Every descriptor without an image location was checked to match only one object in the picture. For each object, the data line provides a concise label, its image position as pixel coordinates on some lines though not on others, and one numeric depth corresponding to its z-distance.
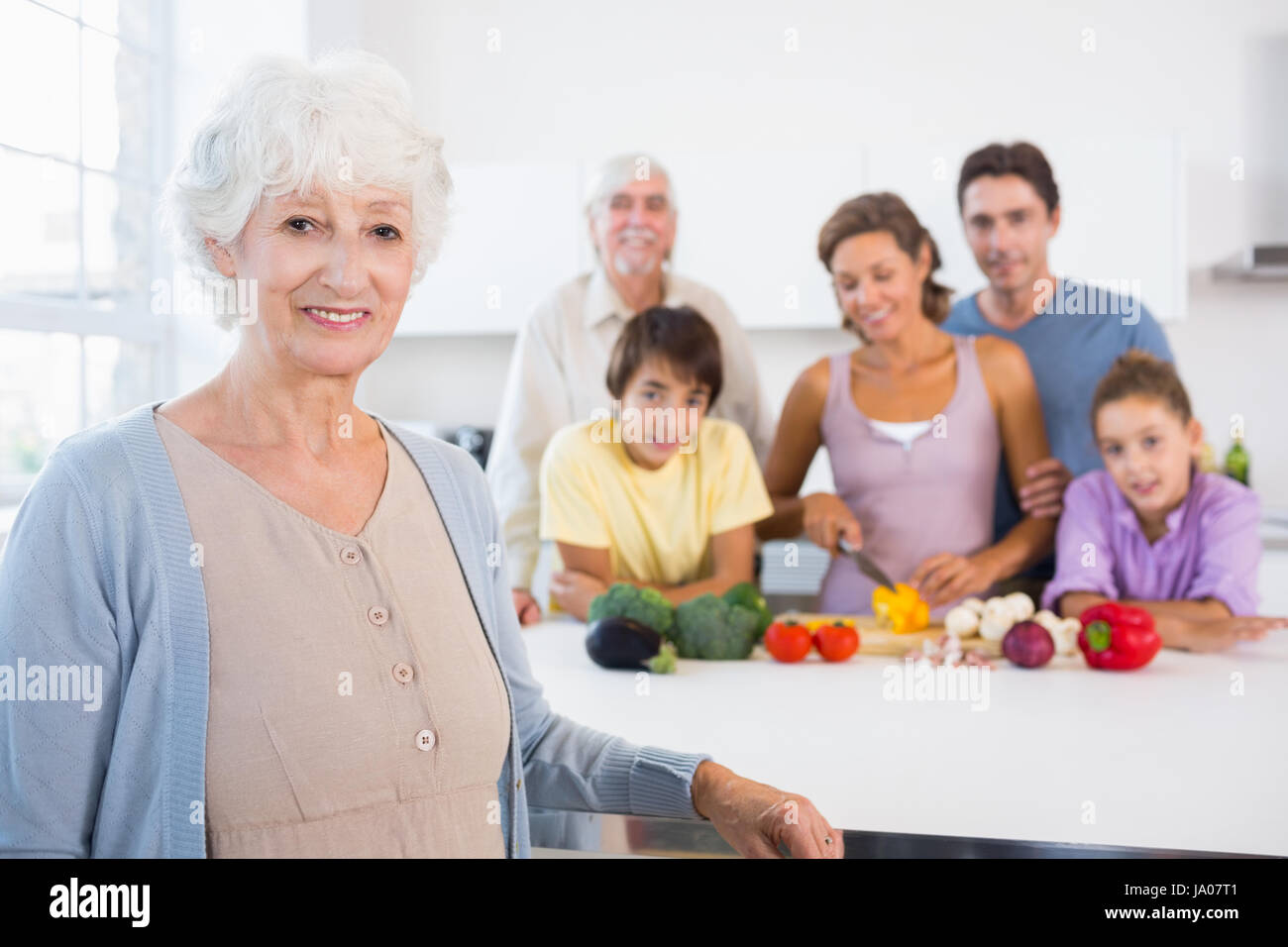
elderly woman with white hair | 0.74
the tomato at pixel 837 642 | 1.46
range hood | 2.79
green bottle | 3.08
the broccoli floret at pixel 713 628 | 1.46
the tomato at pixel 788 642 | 1.45
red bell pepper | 1.35
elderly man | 2.00
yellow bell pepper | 1.56
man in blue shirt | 1.91
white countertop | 0.90
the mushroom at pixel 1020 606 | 1.47
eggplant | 1.39
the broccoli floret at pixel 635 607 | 1.44
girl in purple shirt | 1.61
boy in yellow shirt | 1.73
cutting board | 1.50
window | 2.32
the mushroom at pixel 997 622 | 1.47
